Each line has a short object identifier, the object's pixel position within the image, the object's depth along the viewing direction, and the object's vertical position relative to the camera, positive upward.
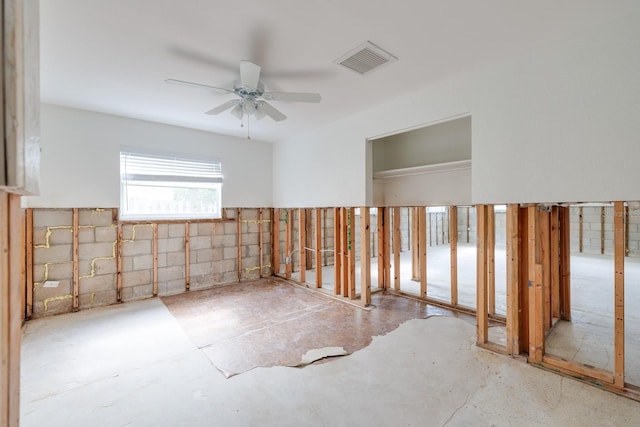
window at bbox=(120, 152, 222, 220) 4.43 +0.44
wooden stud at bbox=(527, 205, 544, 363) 2.57 -0.75
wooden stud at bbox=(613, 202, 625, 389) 2.17 -0.69
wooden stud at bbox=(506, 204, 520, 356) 2.68 -0.71
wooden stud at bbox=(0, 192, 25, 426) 0.86 -0.30
